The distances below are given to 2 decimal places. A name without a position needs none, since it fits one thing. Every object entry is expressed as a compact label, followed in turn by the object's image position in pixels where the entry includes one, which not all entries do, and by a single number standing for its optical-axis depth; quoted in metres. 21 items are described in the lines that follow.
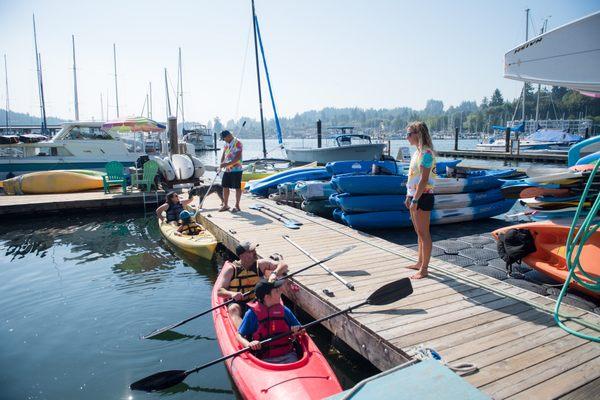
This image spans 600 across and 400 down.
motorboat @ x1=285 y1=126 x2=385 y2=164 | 20.88
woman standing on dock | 4.97
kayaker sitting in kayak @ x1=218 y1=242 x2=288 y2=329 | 4.86
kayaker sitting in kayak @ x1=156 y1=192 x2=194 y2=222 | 10.38
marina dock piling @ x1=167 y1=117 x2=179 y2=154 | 18.91
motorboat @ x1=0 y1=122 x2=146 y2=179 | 18.34
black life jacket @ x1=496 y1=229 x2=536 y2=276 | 5.75
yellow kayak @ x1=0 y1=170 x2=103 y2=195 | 15.73
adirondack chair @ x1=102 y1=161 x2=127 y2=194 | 15.31
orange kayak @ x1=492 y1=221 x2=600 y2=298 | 4.92
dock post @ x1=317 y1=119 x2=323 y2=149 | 24.38
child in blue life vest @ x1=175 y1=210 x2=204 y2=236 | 9.39
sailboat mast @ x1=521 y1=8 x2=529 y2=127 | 39.12
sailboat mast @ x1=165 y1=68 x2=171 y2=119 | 45.78
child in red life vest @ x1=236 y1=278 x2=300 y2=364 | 4.07
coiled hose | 3.62
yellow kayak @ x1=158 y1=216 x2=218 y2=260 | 8.46
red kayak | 3.37
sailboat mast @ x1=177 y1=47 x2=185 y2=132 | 48.86
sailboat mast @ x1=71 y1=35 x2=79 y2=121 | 38.91
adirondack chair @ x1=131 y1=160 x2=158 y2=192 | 15.02
